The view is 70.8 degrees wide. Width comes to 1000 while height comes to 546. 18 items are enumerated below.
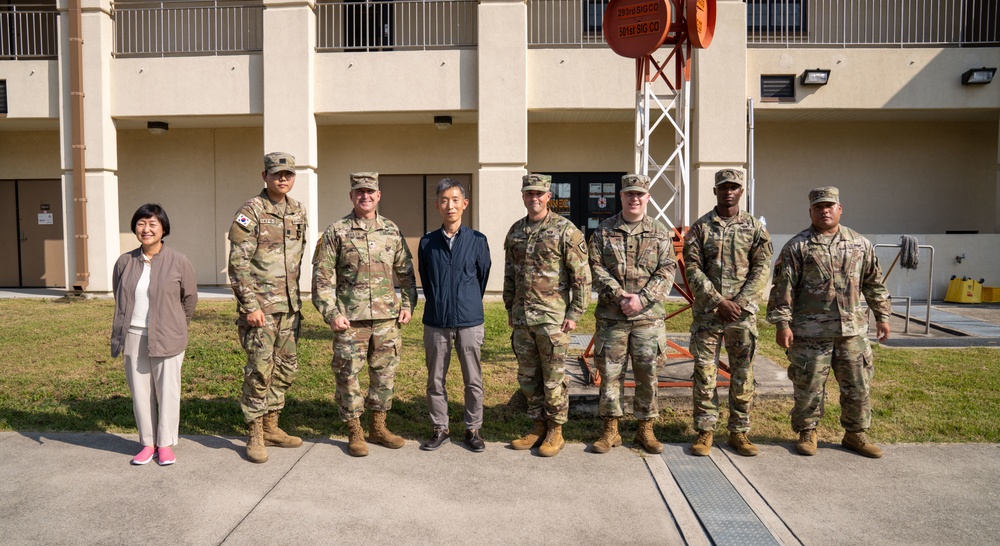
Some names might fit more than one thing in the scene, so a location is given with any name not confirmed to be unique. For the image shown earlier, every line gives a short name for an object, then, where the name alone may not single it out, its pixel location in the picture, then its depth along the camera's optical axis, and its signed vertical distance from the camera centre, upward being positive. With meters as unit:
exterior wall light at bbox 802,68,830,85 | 12.30 +2.94
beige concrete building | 12.38 +2.46
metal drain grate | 3.67 -1.48
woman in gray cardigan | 4.66 -0.55
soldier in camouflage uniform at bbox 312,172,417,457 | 4.84 -0.39
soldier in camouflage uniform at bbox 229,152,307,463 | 4.74 -0.30
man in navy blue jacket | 4.88 -0.40
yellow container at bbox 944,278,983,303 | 12.65 -0.82
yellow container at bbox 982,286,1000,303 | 12.85 -0.89
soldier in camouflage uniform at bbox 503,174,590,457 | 4.82 -0.37
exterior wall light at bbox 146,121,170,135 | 13.79 +2.33
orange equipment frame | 5.95 -1.06
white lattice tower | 6.77 +1.19
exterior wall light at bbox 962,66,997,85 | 12.27 +2.97
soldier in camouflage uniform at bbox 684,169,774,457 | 4.80 -0.33
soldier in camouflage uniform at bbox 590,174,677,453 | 4.85 -0.42
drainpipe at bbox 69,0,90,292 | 12.85 +1.87
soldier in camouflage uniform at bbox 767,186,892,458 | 4.76 -0.46
